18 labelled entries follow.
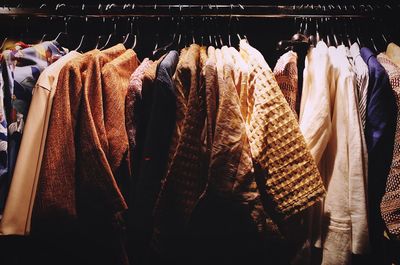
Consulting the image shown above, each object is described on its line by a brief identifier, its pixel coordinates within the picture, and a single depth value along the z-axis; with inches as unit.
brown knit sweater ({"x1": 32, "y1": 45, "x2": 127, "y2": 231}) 30.0
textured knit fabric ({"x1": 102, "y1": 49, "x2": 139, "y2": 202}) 32.4
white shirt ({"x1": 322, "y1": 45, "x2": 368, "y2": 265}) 31.9
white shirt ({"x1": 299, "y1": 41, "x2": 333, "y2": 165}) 33.4
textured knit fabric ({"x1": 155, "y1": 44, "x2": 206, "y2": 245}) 31.8
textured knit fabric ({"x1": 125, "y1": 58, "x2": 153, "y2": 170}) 34.6
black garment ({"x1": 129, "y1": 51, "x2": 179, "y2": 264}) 32.5
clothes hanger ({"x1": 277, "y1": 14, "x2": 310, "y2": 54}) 39.8
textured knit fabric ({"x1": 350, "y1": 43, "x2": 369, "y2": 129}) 35.1
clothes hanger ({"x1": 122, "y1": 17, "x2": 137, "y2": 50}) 47.8
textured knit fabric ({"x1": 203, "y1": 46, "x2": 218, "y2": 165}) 31.8
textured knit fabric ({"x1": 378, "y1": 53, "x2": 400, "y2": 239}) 30.8
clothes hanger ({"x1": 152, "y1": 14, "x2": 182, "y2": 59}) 44.8
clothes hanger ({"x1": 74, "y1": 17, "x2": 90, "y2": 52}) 53.5
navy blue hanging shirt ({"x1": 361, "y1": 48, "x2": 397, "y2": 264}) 33.8
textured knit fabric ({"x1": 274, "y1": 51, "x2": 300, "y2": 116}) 37.2
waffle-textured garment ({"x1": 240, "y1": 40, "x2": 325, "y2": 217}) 31.6
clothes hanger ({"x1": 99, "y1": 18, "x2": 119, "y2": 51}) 49.4
